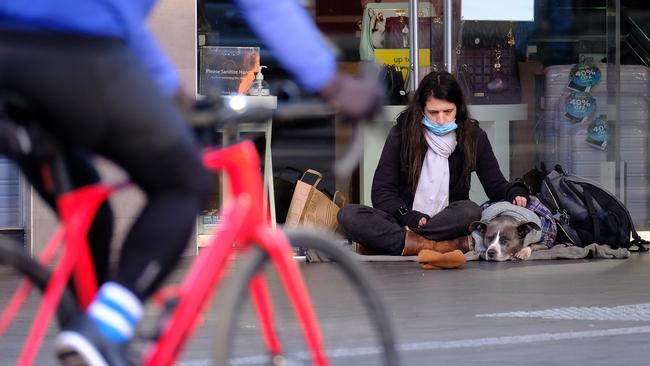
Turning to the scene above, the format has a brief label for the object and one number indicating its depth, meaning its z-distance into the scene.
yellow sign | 20.62
